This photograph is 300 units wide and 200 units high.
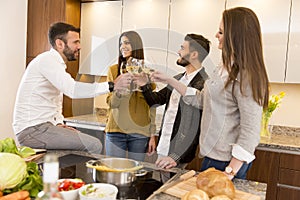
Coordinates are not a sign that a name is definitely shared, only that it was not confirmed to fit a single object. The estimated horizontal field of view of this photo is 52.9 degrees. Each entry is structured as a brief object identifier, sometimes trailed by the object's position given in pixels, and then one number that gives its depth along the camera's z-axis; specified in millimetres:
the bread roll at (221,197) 820
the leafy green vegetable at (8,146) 978
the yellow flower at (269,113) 2121
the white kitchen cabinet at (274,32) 2094
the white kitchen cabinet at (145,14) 2426
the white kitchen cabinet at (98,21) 2576
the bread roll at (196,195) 804
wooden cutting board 926
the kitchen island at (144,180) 935
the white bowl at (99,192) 786
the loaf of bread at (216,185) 871
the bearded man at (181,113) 1242
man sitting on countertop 1439
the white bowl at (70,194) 806
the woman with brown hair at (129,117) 1171
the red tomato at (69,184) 839
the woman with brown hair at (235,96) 1076
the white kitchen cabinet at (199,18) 2254
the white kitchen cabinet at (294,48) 2057
